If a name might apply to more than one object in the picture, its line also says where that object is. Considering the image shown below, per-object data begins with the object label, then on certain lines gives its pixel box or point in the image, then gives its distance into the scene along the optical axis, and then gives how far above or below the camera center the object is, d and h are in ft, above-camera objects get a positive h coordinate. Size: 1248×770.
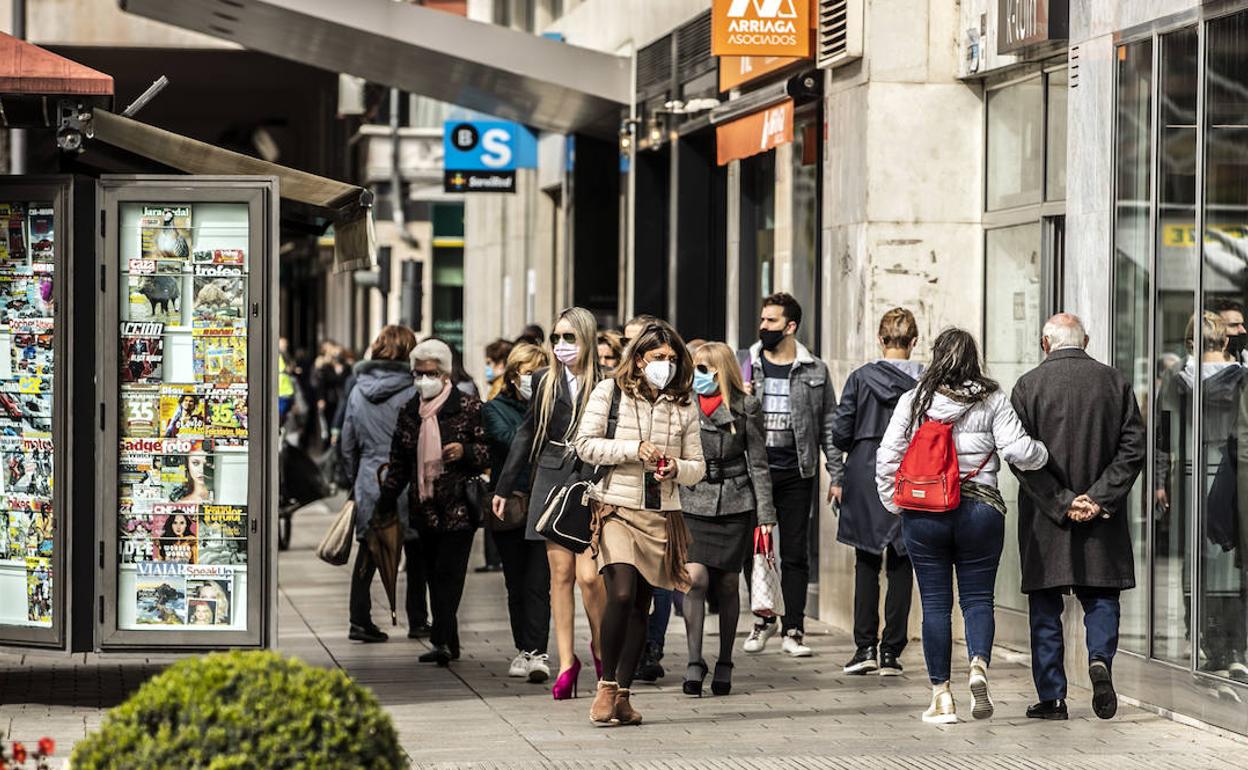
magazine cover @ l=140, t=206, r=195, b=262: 64.49 +1.55
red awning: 60.08 +3.61
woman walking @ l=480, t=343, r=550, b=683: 72.02 -3.98
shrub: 33.83 -3.00
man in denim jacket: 78.74 -1.57
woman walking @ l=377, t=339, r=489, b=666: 75.46 -2.20
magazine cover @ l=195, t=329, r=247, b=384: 65.26 -0.29
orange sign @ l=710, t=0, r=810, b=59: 91.35 +6.47
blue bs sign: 158.92 +6.59
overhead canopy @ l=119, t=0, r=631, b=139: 118.21 +8.09
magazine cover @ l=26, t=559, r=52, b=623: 64.69 -3.72
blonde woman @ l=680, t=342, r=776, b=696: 69.62 -2.71
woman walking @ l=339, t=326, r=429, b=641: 83.30 -1.94
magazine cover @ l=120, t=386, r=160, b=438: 65.10 -1.08
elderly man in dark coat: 62.39 -2.18
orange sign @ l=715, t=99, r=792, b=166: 95.76 +4.72
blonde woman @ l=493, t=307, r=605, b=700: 67.87 -1.49
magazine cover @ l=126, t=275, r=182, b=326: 64.80 +0.58
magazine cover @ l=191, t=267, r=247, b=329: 65.05 +0.54
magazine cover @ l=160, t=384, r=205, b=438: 65.41 -1.14
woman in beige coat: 61.82 -2.06
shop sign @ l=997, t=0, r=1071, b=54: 73.56 +5.43
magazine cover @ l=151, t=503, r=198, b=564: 65.41 -2.89
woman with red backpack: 61.46 -2.05
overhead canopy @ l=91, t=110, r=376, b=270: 65.98 +2.66
